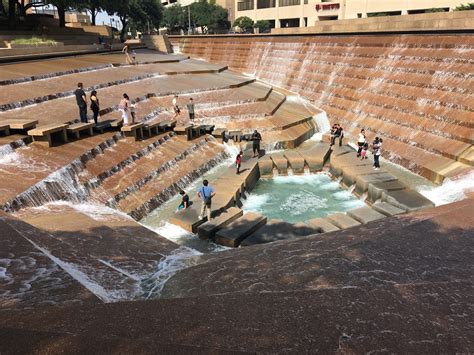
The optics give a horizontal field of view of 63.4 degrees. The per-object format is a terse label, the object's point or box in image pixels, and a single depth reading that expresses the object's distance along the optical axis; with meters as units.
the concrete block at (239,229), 9.62
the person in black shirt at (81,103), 13.25
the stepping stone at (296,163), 15.50
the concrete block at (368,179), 12.80
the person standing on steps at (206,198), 10.22
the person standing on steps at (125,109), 14.40
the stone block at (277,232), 9.66
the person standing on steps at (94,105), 13.76
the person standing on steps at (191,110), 18.33
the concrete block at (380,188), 12.06
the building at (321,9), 41.62
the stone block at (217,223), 10.07
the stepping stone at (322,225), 10.07
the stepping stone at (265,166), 15.23
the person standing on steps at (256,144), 15.94
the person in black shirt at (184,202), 11.20
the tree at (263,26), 62.60
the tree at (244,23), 63.39
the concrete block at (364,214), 10.50
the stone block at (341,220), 10.23
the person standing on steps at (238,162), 13.97
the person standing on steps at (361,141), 15.31
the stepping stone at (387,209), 10.65
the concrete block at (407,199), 10.83
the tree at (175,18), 74.32
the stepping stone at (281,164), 15.37
